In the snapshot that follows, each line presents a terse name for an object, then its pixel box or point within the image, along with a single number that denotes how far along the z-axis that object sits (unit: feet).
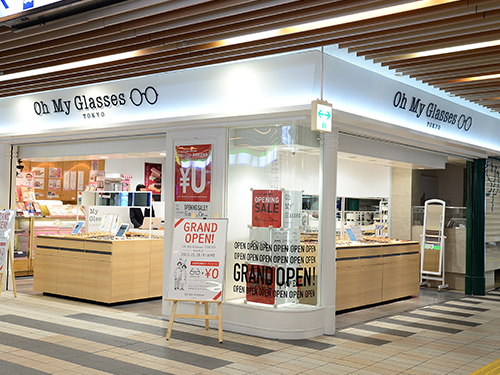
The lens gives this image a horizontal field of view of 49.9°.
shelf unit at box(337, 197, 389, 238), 36.47
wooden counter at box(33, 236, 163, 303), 25.12
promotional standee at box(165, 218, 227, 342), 19.26
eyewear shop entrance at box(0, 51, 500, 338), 20.06
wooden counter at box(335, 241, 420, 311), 24.54
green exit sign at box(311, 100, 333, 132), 18.26
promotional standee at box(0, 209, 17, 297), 26.07
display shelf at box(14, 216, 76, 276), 33.91
